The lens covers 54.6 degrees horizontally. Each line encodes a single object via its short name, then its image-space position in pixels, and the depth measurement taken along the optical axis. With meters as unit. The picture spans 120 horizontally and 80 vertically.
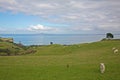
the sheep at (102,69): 13.63
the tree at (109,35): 45.63
